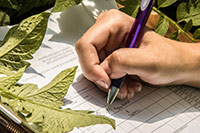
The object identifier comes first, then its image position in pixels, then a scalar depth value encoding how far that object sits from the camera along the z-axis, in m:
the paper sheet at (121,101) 0.58
